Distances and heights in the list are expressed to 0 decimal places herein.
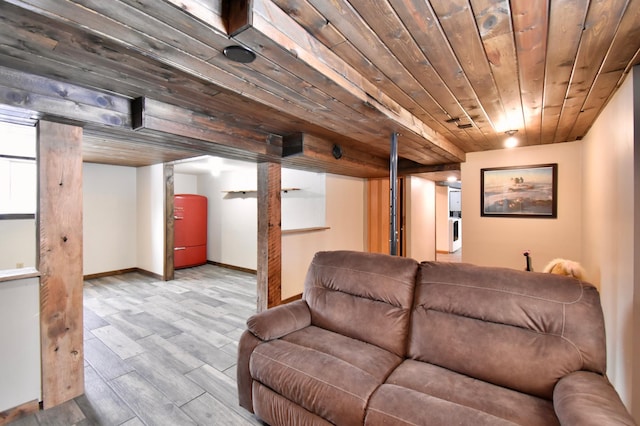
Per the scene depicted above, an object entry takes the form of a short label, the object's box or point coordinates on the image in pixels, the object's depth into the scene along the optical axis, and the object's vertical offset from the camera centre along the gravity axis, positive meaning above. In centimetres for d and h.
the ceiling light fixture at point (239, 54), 131 +73
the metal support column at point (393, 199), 295 +13
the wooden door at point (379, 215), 549 -6
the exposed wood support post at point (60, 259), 194 -32
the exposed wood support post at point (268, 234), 350 -26
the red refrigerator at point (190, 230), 600 -37
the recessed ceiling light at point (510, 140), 324 +88
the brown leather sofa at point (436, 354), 130 -80
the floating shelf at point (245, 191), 522 +43
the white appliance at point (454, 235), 840 -72
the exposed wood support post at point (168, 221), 520 -15
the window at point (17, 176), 416 +56
